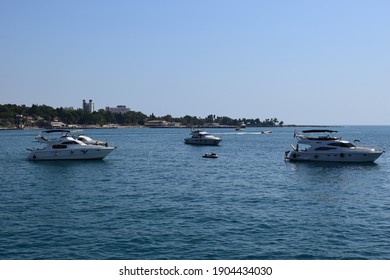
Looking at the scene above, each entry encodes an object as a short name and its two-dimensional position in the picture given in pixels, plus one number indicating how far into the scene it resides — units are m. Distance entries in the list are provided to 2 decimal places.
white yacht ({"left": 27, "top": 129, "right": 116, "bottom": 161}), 79.56
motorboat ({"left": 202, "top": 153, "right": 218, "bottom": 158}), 92.25
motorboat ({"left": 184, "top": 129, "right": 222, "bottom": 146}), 137.00
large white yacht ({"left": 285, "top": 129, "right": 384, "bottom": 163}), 75.38
